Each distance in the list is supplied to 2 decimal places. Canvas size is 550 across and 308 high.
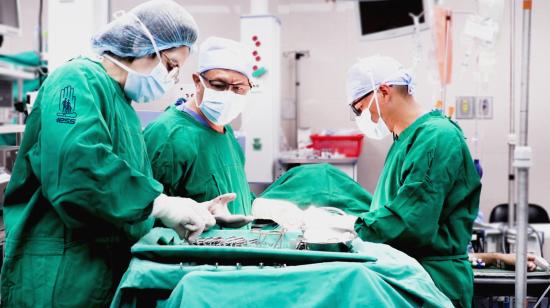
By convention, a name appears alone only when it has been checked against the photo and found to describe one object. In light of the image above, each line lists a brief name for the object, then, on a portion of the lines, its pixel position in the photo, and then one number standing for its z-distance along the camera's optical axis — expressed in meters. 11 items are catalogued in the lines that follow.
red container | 4.81
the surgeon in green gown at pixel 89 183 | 1.28
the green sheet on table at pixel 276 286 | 1.14
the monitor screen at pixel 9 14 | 3.75
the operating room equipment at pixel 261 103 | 4.54
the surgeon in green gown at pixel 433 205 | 1.76
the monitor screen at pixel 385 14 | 4.21
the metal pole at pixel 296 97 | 5.47
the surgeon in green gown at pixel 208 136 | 2.05
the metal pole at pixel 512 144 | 3.44
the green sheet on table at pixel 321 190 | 2.89
